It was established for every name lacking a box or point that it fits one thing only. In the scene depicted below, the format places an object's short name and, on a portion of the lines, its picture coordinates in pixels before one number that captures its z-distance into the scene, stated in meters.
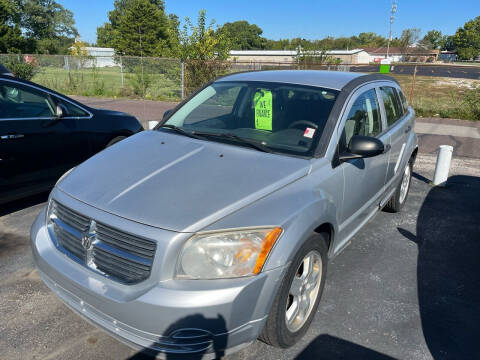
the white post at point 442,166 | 6.20
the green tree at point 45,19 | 73.75
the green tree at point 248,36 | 122.79
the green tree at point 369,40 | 133.49
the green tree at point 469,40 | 101.94
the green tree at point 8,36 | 48.84
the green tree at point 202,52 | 16.72
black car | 4.37
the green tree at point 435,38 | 131.29
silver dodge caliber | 2.05
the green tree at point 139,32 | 67.50
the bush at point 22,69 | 18.88
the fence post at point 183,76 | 16.78
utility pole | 78.75
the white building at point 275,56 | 71.43
